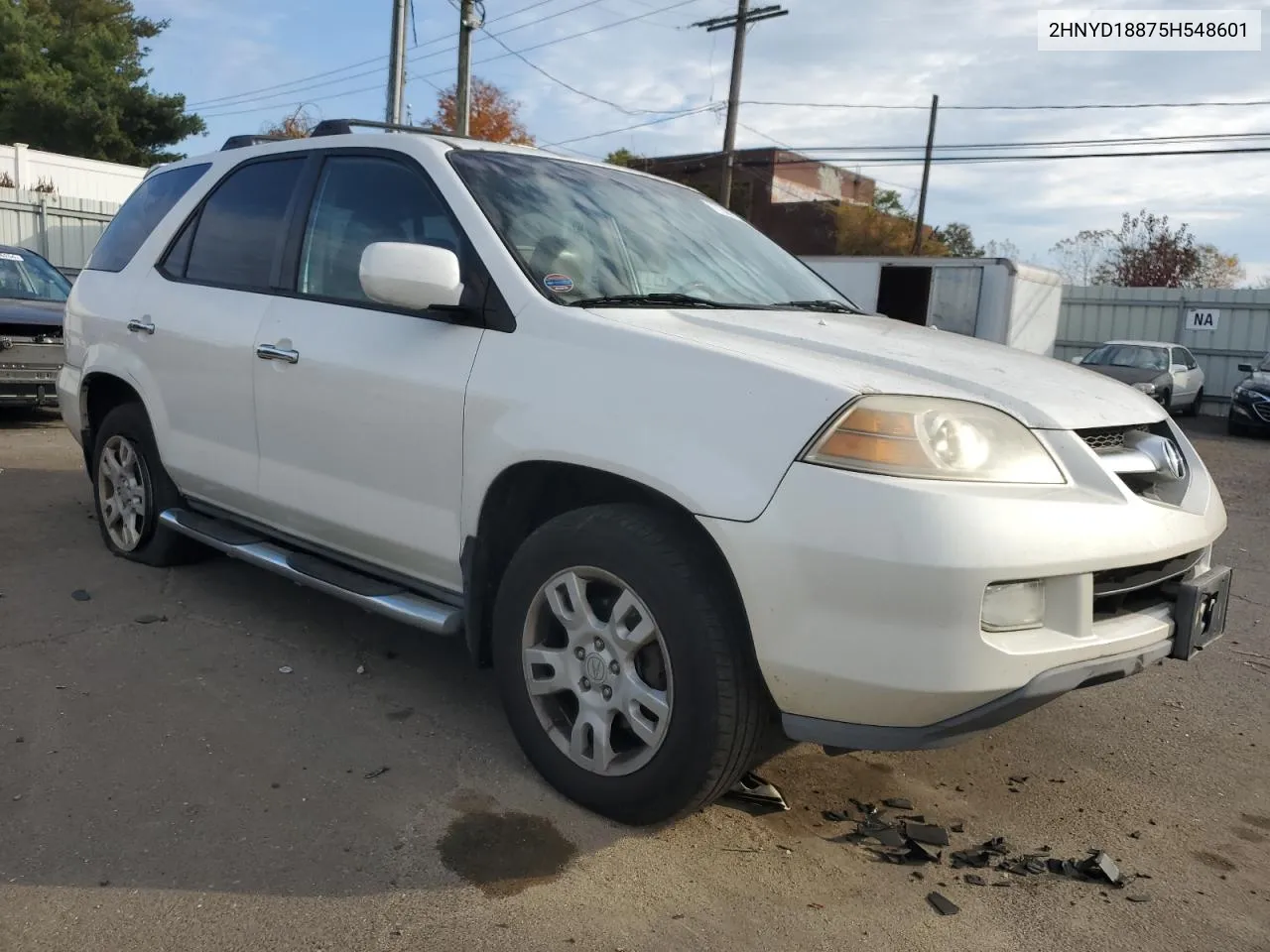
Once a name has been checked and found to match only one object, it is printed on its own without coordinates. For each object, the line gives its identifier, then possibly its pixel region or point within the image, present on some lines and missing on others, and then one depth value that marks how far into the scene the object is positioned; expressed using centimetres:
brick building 4450
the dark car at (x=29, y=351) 880
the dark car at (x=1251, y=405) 1577
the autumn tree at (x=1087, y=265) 4366
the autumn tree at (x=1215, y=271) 4197
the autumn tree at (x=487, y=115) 4056
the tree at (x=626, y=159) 4646
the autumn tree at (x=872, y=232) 4331
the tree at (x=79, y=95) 3453
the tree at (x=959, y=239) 5756
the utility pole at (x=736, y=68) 2514
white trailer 1916
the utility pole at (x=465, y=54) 2039
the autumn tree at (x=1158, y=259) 4019
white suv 238
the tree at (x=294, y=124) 3001
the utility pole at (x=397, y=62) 1877
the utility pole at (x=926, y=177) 3572
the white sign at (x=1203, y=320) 2178
